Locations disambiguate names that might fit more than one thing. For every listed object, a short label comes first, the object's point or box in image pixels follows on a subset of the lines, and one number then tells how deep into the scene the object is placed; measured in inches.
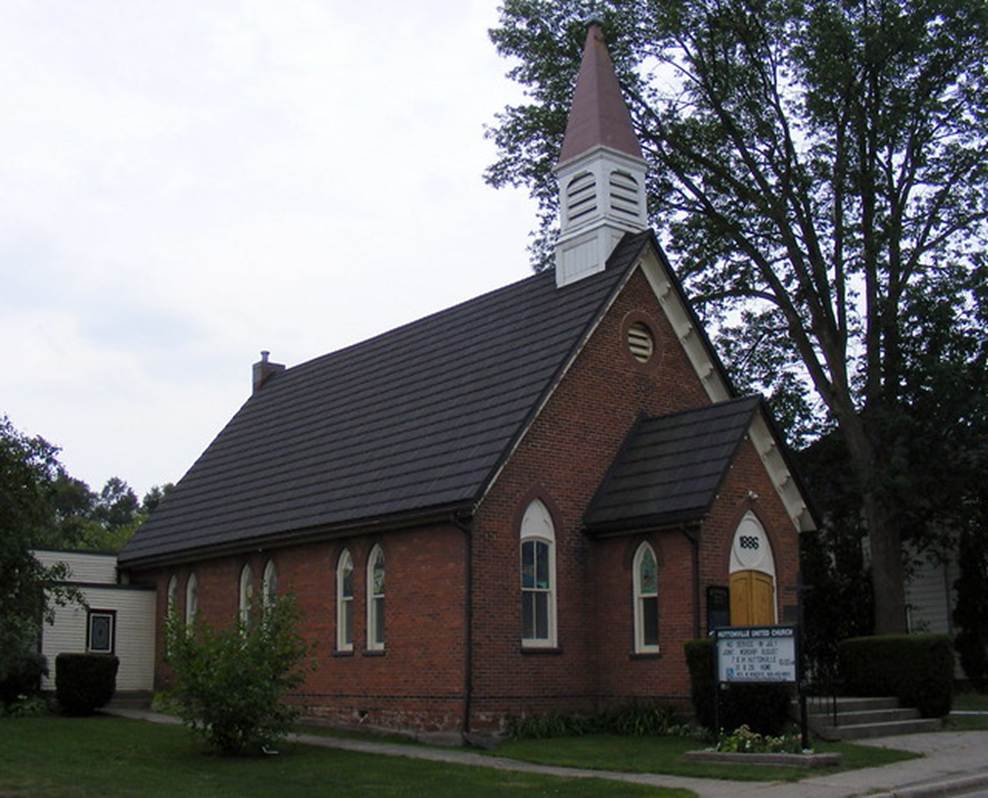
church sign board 647.8
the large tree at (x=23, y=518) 668.1
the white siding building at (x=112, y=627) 1165.1
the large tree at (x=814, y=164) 1157.1
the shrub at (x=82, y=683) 1023.0
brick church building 818.2
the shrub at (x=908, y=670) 823.7
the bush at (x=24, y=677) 1035.9
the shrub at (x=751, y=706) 686.5
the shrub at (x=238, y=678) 714.8
